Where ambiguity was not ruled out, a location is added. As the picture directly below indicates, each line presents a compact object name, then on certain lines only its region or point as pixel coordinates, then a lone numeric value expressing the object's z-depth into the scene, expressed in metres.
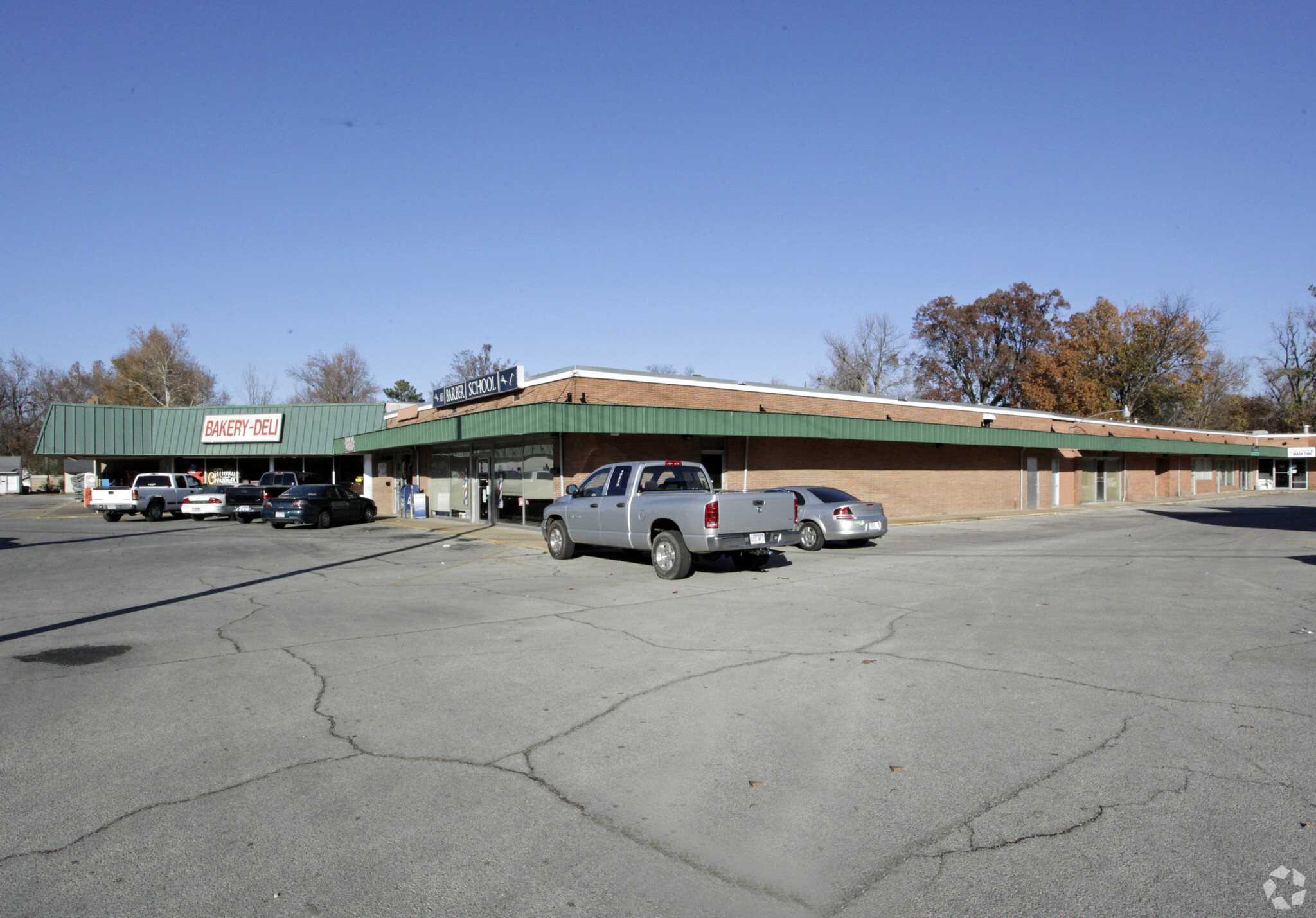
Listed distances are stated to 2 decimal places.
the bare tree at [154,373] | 69.31
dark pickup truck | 29.77
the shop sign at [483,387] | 23.77
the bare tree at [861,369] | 59.28
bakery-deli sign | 42.25
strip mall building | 22.56
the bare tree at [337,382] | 75.06
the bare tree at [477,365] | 61.75
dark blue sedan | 26.72
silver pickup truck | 12.81
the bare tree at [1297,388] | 68.00
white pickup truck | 31.12
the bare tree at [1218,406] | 77.44
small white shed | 79.44
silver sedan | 18.14
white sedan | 31.52
